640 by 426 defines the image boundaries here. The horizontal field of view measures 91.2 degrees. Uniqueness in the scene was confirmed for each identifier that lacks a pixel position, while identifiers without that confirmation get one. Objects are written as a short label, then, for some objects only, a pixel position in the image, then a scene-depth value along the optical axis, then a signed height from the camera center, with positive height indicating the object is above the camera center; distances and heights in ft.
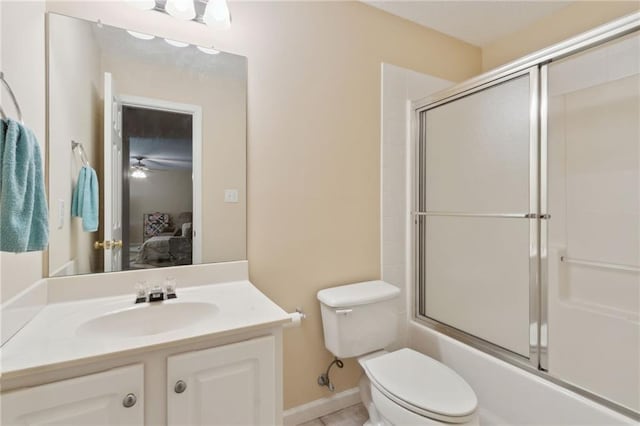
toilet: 3.90 -2.35
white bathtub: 4.12 -2.69
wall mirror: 4.02 +0.90
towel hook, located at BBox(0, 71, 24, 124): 2.55 +1.02
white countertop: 2.53 -1.15
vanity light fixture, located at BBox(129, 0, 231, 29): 4.38 +2.90
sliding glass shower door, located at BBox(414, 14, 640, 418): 4.85 -0.06
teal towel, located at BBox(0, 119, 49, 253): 2.35 +0.17
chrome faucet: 3.99 -1.04
